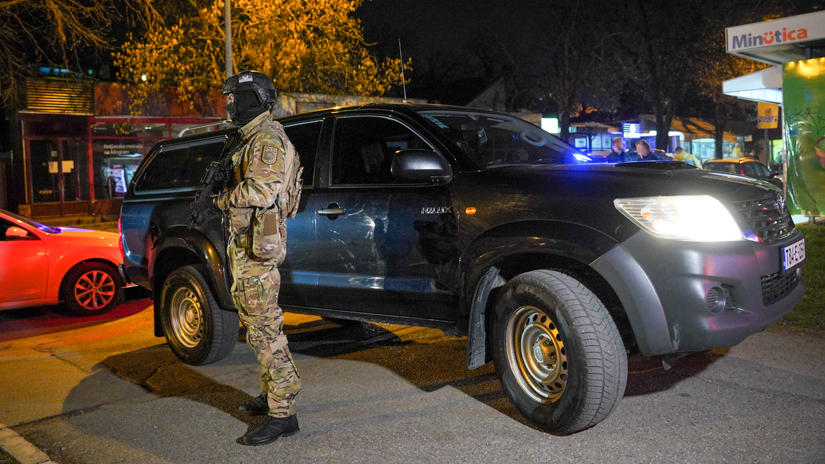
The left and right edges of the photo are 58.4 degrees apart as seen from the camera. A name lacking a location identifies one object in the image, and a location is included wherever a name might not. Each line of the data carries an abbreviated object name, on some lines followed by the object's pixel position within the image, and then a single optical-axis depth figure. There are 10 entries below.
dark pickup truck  3.61
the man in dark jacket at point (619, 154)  11.19
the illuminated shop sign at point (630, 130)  39.00
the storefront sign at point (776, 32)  11.92
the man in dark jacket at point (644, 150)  11.83
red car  7.78
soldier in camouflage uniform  3.86
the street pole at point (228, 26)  16.52
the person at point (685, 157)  13.59
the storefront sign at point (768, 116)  24.28
